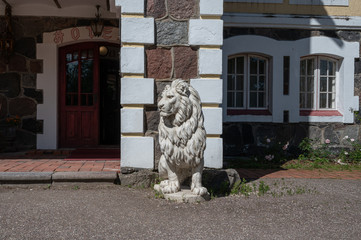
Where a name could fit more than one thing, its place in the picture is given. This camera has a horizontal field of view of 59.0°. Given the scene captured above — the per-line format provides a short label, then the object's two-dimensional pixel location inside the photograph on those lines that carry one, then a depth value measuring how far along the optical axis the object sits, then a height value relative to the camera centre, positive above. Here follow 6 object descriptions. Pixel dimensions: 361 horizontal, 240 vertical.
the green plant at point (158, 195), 3.72 -0.96
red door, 6.92 +0.39
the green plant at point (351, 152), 6.61 -0.79
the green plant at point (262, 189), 4.06 -0.98
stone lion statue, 3.38 -0.19
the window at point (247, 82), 6.89 +0.69
